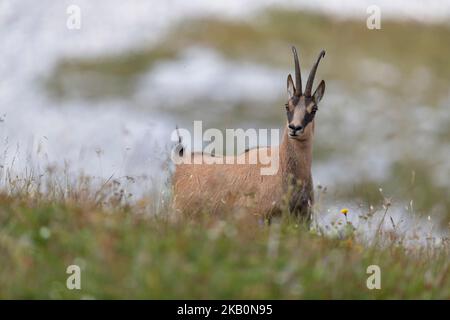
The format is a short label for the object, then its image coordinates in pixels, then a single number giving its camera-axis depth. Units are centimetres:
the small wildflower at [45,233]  1285
